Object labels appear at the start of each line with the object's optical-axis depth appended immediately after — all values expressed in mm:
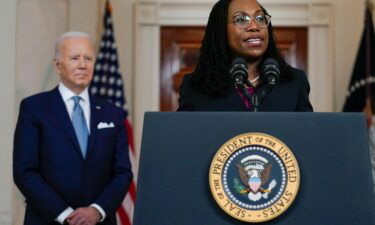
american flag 5918
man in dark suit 3295
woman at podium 2355
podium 1865
